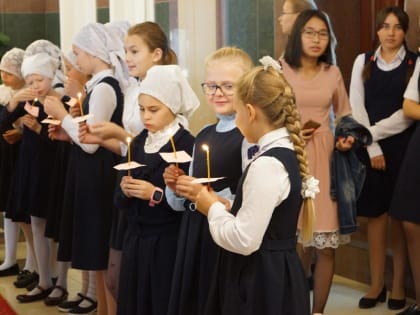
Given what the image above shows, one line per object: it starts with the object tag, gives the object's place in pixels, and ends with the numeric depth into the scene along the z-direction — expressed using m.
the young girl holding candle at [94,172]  4.24
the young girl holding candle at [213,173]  3.13
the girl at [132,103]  3.79
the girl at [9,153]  5.78
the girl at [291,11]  4.79
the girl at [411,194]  4.60
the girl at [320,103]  4.35
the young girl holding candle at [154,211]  3.41
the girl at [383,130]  4.93
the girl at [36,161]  5.09
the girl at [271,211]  2.63
